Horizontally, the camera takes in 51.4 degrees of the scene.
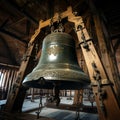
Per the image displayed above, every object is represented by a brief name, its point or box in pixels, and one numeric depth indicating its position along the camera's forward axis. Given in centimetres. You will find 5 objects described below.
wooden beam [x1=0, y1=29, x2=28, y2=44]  423
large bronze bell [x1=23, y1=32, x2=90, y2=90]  129
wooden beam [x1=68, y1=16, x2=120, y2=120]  133
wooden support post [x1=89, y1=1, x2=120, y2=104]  255
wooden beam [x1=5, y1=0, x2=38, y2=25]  334
